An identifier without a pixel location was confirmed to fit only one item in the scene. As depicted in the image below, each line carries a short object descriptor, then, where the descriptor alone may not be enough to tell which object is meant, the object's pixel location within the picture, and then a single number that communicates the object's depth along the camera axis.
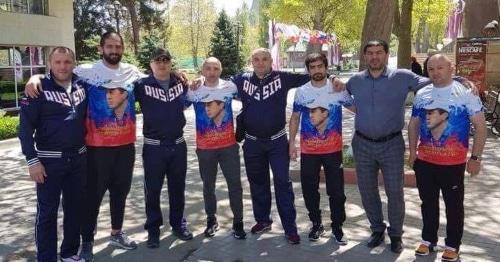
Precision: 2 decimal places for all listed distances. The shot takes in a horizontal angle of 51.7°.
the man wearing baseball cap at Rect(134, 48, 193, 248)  4.74
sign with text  12.45
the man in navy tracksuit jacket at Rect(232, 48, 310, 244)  4.85
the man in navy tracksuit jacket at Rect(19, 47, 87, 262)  4.00
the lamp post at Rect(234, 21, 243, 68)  34.09
